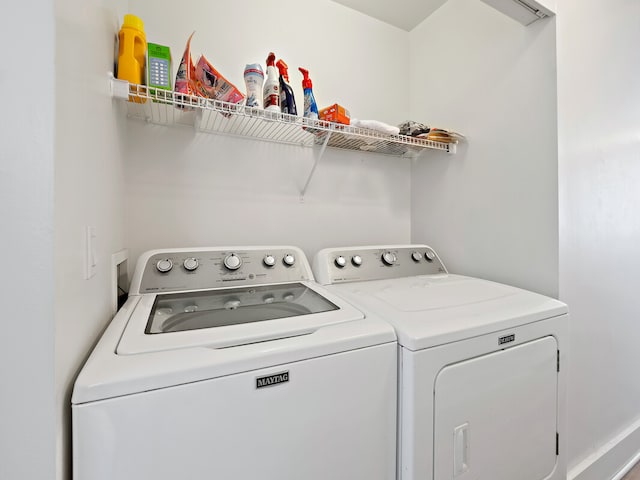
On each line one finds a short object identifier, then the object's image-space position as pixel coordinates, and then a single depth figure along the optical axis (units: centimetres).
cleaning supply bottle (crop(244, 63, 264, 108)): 128
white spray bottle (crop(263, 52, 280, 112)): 131
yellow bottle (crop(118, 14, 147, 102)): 108
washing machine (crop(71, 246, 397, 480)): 56
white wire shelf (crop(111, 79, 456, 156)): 112
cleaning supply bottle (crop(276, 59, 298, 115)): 137
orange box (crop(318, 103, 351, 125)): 143
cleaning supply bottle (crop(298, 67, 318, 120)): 145
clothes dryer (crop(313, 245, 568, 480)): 84
